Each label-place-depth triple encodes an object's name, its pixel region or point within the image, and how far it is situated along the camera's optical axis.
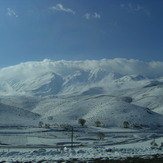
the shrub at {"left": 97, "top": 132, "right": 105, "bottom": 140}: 75.69
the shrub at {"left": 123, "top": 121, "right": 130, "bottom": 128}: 118.86
